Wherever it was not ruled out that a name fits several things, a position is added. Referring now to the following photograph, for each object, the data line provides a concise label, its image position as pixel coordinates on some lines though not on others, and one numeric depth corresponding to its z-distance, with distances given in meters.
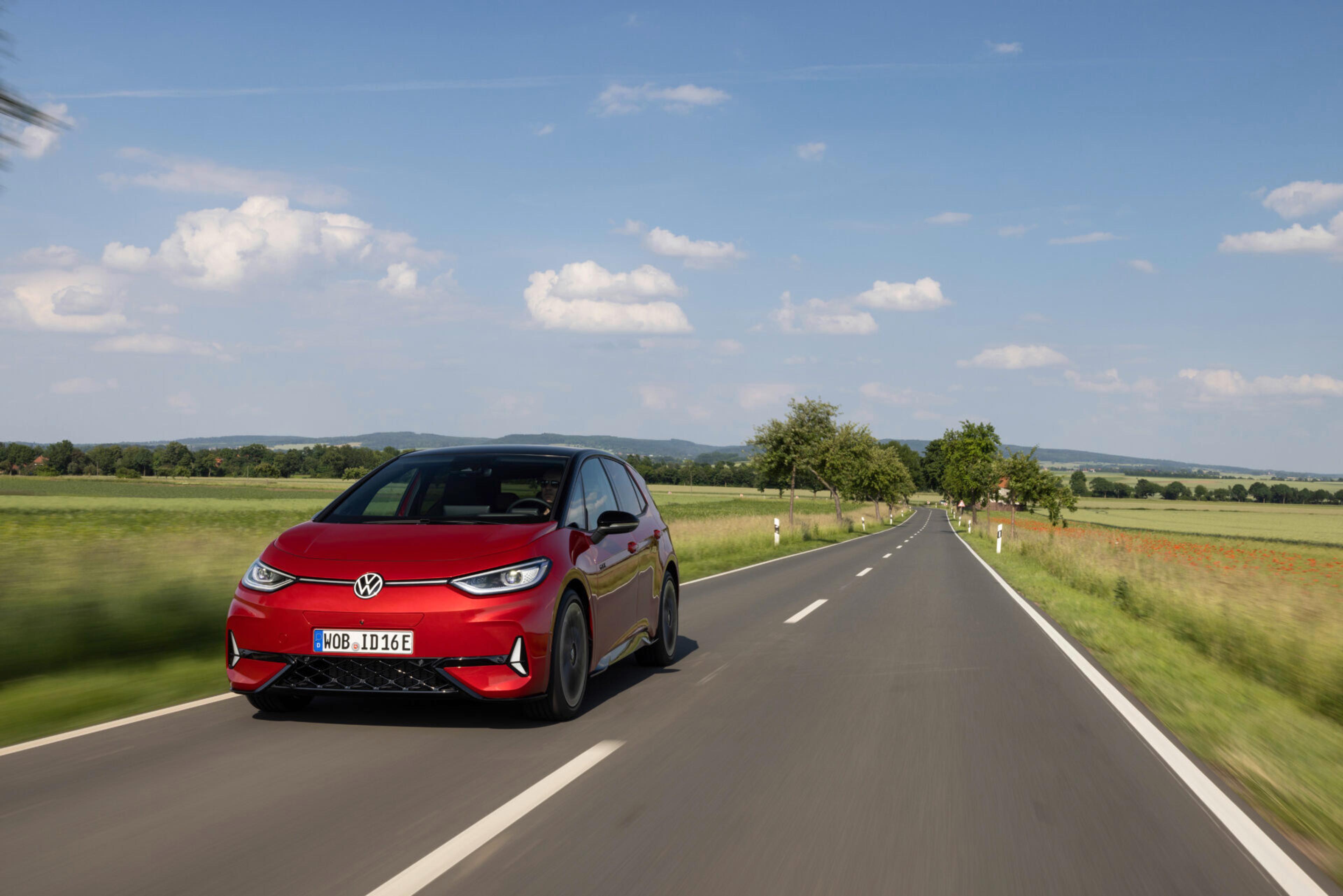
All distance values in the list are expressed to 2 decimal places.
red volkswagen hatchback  4.99
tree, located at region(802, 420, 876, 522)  45.25
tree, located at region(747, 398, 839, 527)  44.41
